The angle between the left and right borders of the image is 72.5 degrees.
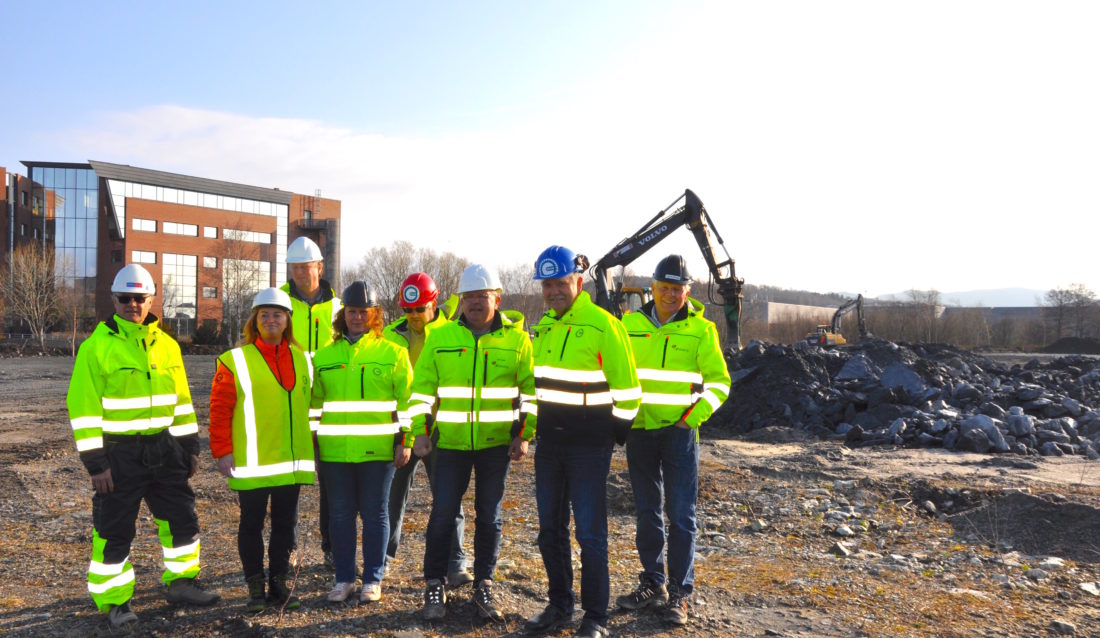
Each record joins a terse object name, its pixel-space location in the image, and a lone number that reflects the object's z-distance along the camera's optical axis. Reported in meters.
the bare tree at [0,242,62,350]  43.78
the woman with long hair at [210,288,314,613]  4.65
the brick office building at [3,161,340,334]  52.56
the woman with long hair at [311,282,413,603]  4.76
